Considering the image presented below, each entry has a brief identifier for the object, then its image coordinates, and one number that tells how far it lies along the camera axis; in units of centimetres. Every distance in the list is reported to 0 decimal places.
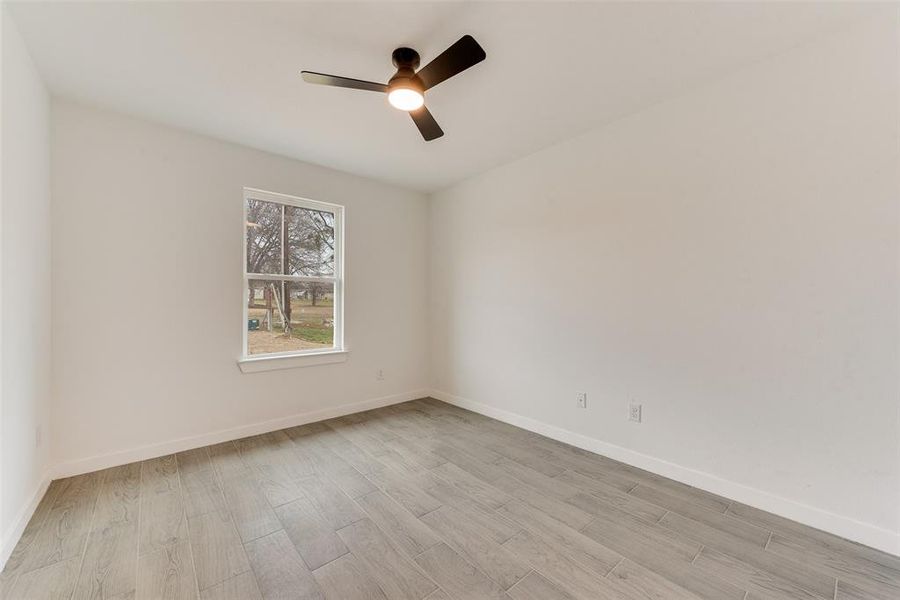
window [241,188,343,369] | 316
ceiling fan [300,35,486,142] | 161
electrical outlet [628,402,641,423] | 252
